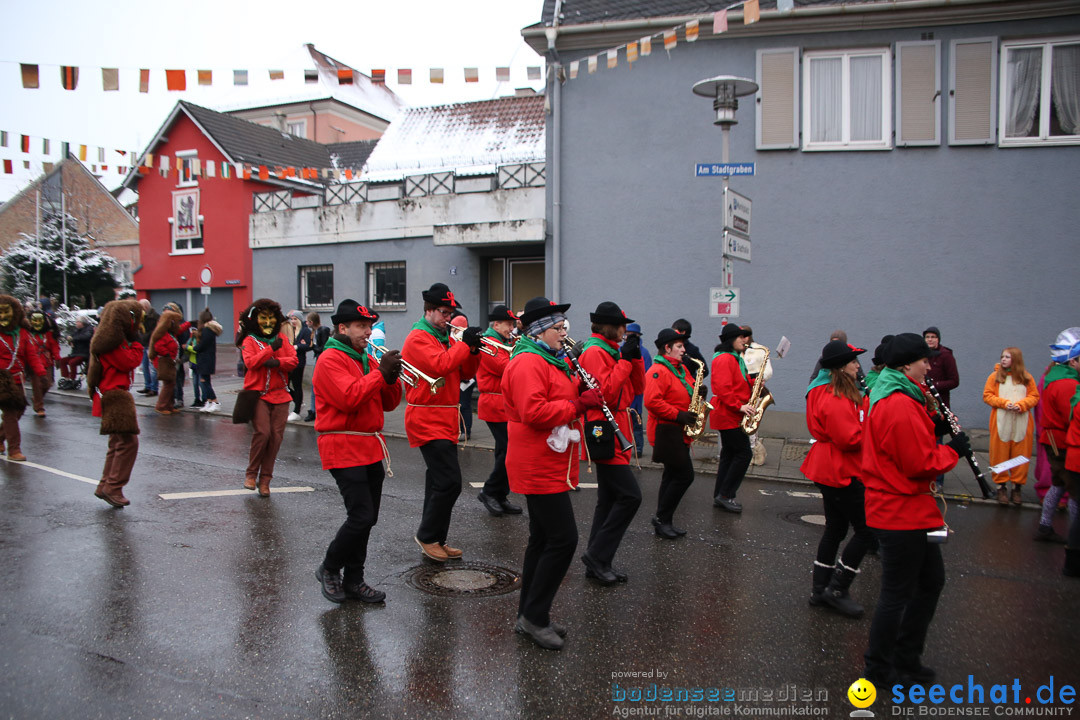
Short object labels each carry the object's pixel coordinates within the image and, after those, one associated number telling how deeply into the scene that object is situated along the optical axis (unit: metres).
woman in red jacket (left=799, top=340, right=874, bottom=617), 4.99
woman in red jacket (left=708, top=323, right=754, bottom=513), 7.44
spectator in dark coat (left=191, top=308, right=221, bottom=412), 13.80
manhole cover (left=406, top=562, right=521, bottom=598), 5.20
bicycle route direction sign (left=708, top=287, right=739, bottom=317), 9.59
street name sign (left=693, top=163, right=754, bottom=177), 9.41
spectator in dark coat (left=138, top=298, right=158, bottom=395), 15.85
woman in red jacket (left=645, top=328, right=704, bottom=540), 6.48
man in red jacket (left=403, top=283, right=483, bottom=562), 5.68
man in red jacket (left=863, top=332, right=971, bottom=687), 3.85
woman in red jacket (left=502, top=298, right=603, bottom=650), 4.24
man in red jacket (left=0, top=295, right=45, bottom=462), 8.62
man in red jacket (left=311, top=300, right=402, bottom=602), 4.73
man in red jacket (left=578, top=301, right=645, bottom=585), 5.19
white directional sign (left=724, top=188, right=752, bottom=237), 9.36
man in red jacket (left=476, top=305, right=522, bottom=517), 7.25
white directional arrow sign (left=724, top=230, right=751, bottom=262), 9.40
